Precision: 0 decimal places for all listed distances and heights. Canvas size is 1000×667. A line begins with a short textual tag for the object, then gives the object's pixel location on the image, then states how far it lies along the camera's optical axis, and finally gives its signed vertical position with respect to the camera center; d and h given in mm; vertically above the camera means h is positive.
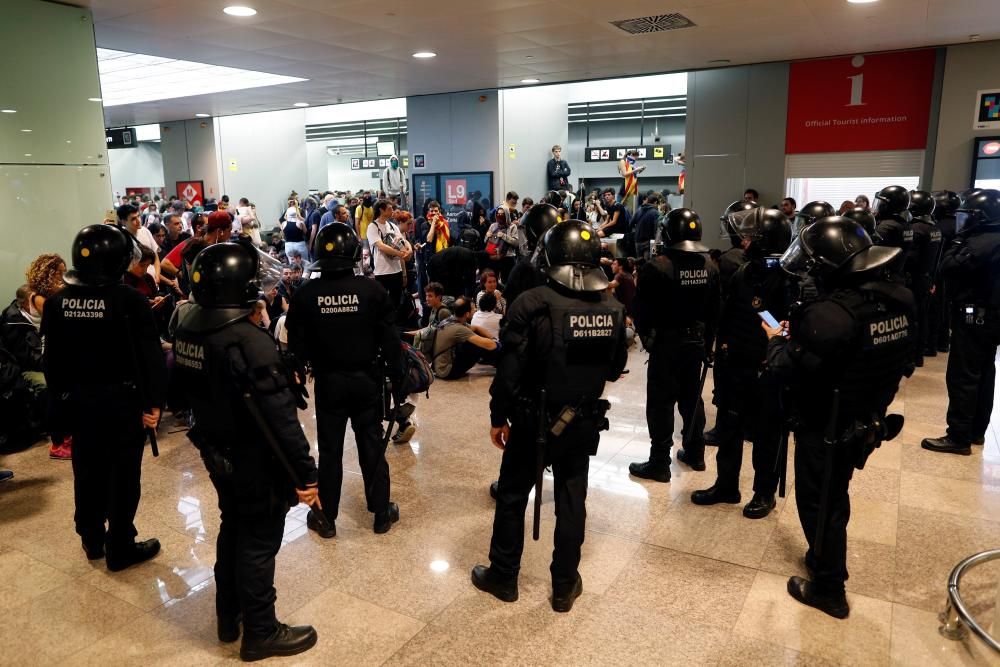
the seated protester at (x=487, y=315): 6750 -1173
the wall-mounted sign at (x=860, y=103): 9547 +1303
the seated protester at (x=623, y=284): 7844 -1010
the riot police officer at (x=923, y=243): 6762 -485
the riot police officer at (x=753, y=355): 3900 -921
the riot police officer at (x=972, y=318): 4711 -865
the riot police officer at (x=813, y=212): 4781 -125
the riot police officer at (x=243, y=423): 2527 -837
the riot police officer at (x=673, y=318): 4238 -767
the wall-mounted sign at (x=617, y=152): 16625 +1036
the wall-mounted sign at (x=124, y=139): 11812 +1020
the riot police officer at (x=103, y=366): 3180 -783
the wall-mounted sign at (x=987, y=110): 8891 +1066
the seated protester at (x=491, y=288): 7114 -952
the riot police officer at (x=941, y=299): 7359 -1211
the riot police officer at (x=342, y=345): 3453 -752
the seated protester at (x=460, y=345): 6594 -1439
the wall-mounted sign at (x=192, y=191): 16516 +165
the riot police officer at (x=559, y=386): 2920 -818
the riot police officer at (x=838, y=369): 2832 -742
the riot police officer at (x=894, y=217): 6277 -217
